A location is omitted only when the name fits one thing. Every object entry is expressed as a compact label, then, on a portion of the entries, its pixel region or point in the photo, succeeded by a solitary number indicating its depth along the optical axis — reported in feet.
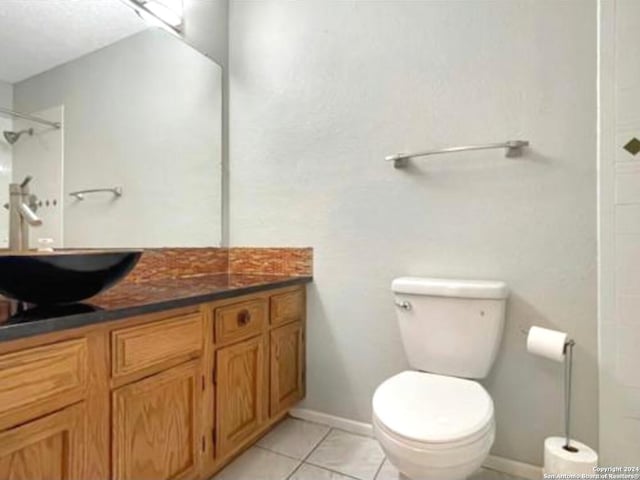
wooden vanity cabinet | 2.65
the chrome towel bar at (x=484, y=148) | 4.60
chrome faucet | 3.92
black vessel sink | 2.84
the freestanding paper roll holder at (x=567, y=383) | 4.24
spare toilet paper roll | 3.79
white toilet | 3.29
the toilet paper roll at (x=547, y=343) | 4.07
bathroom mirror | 4.17
